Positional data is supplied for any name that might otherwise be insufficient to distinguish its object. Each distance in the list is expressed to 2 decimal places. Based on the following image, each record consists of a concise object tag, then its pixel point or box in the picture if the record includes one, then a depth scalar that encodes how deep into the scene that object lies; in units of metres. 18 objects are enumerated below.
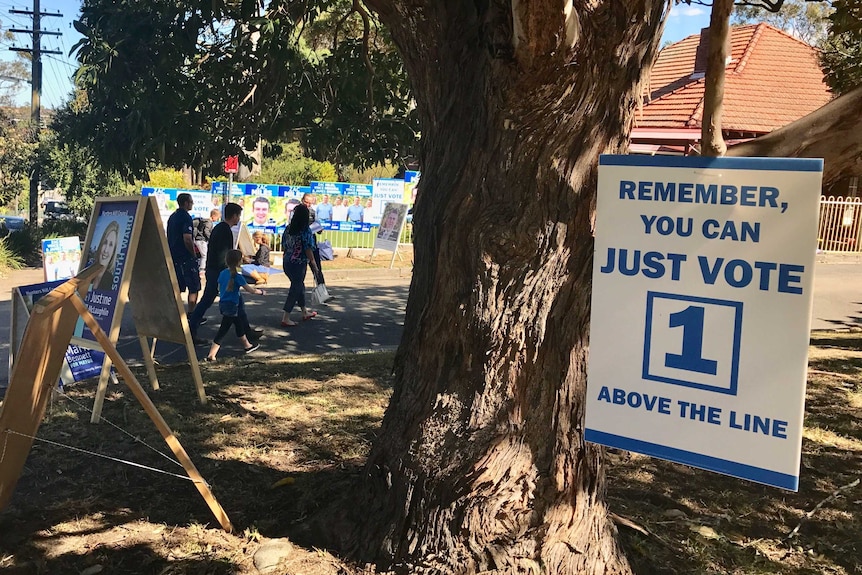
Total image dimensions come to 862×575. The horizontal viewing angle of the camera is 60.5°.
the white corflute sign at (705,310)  2.11
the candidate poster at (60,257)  9.31
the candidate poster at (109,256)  5.57
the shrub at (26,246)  18.30
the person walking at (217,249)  8.98
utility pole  25.83
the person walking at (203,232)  15.09
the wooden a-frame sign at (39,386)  3.34
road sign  15.52
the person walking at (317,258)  10.40
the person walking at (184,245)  9.40
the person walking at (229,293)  7.87
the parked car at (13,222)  27.92
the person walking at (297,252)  9.93
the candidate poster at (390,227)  17.42
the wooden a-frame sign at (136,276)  5.58
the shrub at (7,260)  16.65
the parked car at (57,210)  26.27
